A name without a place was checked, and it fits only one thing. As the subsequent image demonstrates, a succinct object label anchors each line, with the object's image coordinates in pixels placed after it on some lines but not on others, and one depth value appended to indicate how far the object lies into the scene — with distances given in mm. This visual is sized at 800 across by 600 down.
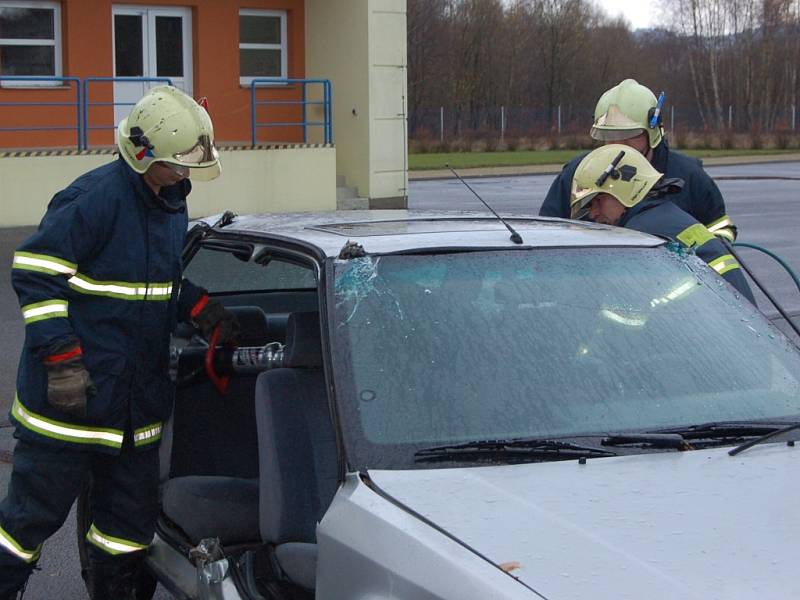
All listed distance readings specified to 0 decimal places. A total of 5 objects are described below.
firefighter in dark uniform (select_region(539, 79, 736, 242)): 5344
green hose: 4609
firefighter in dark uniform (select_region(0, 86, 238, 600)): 3883
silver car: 2578
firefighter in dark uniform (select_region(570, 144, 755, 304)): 4602
